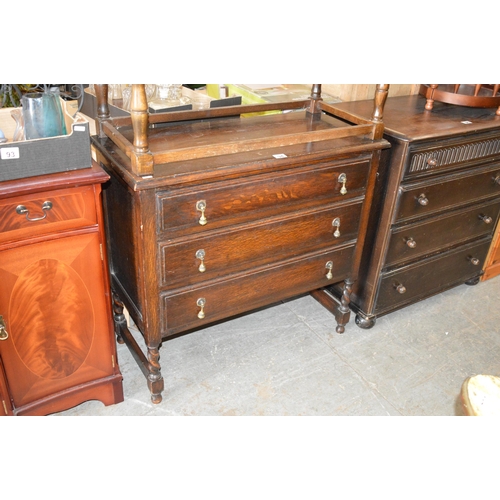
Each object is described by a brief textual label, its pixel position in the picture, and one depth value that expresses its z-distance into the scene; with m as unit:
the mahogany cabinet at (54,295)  1.73
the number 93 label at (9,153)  1.62
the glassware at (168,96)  2.67
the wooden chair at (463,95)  2.71
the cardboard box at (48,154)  1.64
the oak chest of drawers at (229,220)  1.94
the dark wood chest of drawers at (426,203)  2.49
